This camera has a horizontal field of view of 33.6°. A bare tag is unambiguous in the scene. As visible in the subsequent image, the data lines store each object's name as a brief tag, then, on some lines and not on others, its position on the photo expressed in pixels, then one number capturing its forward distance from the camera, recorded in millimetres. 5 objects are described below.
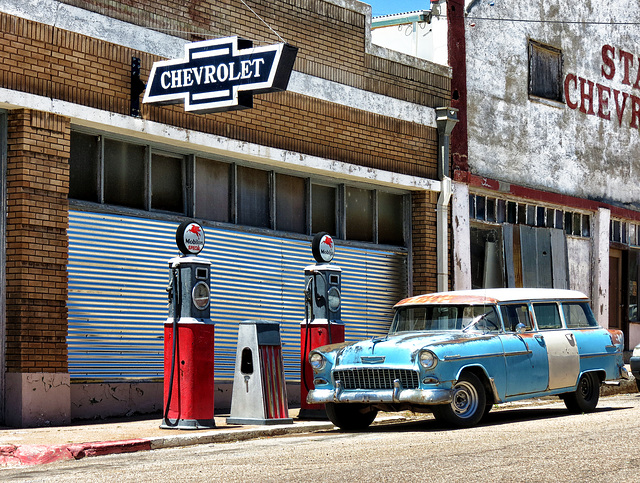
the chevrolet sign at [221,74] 13070
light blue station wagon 11336
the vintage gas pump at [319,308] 13602
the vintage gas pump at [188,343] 11898
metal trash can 12492
